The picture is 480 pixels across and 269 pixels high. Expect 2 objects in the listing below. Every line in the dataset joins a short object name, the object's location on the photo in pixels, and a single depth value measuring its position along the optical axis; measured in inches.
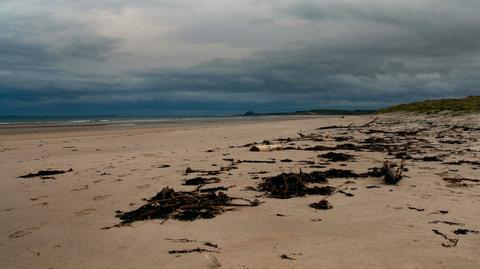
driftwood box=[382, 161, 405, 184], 298.0
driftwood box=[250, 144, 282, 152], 526.9
